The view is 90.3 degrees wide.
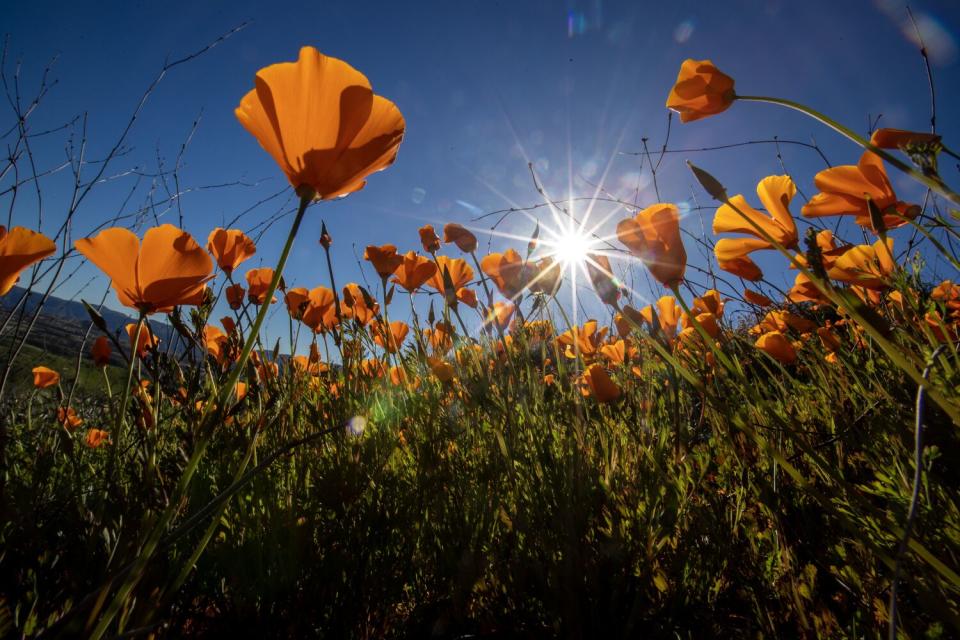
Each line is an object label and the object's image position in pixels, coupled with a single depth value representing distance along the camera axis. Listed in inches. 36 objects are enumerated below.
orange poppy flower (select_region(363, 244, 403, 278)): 14.9
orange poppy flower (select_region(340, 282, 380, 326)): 16.1
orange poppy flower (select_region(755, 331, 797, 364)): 13.4
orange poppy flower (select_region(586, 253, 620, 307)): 8.6
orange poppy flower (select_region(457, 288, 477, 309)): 16.6
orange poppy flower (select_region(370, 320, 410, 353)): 14.7
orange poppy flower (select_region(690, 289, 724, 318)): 14.2
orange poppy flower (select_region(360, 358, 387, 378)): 17.4
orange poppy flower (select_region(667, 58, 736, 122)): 7.5
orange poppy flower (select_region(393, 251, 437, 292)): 15.6
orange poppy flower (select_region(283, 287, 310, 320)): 15.9
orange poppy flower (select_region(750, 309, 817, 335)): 13.2
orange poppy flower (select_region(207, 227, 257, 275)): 12.2
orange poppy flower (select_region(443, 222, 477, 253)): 13.1
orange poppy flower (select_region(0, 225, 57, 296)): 6.9
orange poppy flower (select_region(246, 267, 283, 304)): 14.6
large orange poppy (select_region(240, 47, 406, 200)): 5.8
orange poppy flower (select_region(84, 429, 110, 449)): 18.4
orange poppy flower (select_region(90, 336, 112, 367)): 12.2
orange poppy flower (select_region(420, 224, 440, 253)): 16.4
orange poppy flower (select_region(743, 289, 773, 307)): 14.5
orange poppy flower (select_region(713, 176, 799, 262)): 8.0
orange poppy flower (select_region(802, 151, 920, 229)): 7.3
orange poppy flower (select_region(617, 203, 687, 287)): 7.9
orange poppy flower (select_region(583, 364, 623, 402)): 14.2
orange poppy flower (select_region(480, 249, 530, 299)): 11.5
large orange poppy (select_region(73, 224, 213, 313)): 7.3
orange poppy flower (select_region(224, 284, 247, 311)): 14.4
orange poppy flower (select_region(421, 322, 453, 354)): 16.7
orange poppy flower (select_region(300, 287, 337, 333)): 16.5
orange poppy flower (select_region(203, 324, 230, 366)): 12.7
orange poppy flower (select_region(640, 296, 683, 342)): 13.3
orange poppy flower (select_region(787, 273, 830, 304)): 9.7
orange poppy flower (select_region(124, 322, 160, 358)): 9.0
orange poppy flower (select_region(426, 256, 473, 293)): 16.2
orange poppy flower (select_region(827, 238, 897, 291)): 9.4
